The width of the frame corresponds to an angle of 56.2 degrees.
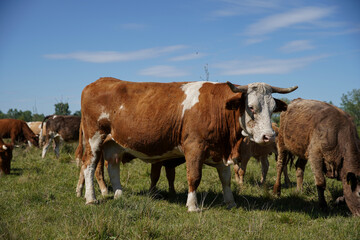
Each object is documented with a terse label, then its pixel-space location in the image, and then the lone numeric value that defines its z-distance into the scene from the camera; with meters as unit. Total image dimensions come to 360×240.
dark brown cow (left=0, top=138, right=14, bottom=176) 10.43
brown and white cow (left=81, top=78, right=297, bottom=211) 5.96
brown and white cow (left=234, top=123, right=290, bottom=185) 9.55
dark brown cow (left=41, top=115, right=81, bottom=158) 17.23
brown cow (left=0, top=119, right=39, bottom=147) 19.16
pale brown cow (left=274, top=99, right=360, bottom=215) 6.17
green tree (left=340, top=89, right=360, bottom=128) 77.94
